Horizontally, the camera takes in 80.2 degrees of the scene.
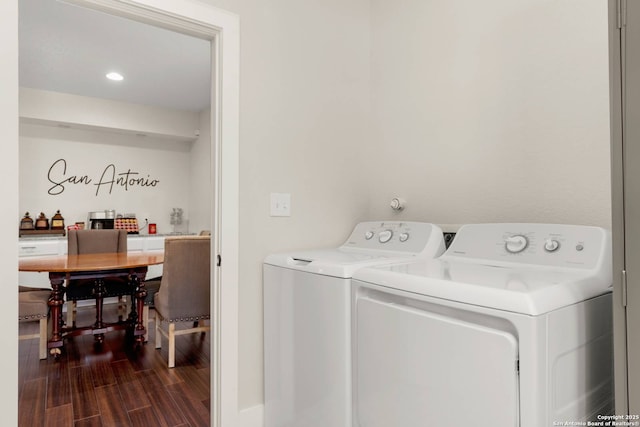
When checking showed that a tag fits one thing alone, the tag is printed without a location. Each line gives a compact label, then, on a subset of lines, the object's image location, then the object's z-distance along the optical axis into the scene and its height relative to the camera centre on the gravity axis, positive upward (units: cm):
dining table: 286 -46
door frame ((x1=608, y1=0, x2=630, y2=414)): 83 +4
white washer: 134 -40
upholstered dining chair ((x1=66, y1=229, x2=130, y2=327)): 330 -32
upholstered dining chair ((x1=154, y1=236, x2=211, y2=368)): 280 -50
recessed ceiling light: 384 +146
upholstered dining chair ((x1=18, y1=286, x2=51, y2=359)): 273 -67
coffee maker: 475 -2
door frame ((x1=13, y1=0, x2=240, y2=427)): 167 +2
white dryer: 87 -31
